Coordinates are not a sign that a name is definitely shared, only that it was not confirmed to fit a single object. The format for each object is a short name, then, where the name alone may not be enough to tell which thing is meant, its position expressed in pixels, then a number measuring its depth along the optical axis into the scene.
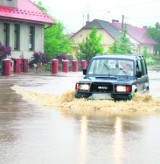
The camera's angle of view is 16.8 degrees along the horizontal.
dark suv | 15.63
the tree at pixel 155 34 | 116.25
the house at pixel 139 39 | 111.31
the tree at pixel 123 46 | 77.30
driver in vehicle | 16.87
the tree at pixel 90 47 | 51.50
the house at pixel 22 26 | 40.56
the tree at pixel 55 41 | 50.66
